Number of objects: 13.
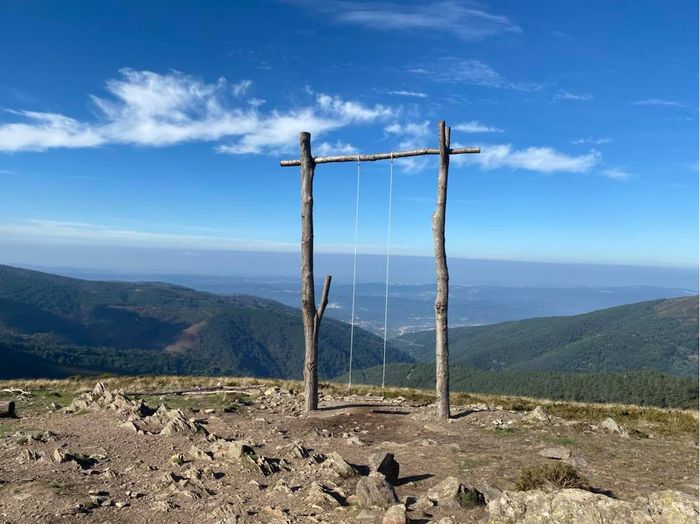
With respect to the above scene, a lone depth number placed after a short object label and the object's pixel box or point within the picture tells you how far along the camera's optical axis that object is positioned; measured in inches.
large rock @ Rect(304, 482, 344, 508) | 276.7
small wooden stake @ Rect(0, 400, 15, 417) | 516.1
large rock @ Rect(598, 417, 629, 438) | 477.7
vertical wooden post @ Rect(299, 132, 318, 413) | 594.2
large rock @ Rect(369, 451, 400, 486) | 324.5
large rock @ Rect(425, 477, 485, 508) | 269.7
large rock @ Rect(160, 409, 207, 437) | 429.1
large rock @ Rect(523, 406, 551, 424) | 523.3
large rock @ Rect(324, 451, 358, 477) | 322.3
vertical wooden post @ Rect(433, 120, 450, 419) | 546.9
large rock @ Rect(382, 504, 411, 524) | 236.7
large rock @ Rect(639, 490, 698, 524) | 194.1
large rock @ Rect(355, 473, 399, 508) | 273.3
